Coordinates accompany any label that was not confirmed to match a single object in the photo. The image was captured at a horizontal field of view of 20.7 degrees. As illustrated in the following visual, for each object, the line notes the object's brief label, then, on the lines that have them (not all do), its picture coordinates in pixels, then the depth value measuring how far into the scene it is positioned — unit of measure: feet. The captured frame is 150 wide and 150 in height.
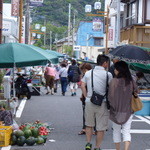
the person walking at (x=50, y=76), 77.51
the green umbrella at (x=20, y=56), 34.44
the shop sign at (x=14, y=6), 97.48
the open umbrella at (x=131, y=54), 35.04
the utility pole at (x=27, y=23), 107.59
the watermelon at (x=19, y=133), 30.29
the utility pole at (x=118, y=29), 82.84
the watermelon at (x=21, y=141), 29.76
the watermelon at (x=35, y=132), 31.24
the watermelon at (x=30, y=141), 29.96
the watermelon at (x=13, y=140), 30.12
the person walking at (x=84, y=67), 32.58
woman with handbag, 24.45
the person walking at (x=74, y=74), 71.26
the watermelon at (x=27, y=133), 30.76
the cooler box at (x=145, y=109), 49.96
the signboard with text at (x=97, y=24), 155.33
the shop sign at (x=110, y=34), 118.62
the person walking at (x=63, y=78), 74.95
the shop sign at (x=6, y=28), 86.99
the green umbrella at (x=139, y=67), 48.89
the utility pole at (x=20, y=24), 86.95
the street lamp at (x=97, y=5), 143.43
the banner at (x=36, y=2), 111.05
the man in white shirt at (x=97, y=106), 26.32
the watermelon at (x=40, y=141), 30.32
